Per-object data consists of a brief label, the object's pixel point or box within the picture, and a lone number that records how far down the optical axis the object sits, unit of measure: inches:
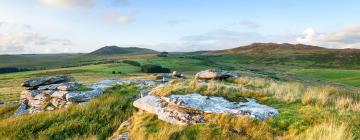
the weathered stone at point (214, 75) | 839.1
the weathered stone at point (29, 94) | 866.8
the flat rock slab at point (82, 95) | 755.8
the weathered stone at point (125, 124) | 555.8
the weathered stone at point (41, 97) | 827.6
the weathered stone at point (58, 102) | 754.2
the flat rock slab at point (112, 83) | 886.8
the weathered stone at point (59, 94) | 786.3
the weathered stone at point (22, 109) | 796.0
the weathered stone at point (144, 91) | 724.3
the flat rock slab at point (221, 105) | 469.1
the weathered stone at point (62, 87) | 831.5
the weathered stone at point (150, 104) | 549.3
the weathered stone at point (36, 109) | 779.4
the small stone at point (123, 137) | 493.4
